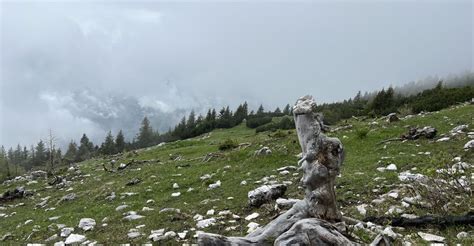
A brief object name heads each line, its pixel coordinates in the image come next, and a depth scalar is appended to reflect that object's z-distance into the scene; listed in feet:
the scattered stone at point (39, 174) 111.87
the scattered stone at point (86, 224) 44.57
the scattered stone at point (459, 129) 65.87
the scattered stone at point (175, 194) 56.64
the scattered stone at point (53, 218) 53.87
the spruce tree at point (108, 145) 317.01
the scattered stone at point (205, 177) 64.03
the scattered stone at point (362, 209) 34.83
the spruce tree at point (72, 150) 360.20
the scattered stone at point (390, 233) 26.83
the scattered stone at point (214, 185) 56.85
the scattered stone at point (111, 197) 62.01
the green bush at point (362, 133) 76.69
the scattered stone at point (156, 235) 36.39
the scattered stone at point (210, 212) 42.57
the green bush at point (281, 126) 189.57
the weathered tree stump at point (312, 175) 26.43
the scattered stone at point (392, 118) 94.58
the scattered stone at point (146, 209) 49.29
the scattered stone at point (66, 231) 44.19
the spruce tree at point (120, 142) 328.08
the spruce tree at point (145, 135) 349.10
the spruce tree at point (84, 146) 346.99
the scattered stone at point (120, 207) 52.58
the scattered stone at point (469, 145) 52.75
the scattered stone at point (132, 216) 45.81
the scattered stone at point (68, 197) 68.28
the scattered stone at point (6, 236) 48.40
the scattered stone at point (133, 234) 38.60
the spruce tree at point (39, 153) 358.39
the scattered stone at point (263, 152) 73.82
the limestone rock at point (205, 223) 38.14
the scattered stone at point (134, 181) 72.74
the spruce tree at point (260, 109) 407.66
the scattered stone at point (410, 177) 36.68
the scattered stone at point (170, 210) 45.77
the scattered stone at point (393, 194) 37.41
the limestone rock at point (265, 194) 42.27
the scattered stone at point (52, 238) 43.45
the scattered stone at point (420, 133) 67.05
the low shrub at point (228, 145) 103.30
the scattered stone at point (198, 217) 41.07
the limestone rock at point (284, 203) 39.28
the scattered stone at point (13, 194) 80.79
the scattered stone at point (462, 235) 25.80
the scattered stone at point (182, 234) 35.94
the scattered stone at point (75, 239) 40.42
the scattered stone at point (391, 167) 49.54
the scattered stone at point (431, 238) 26.22
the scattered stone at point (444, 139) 62.20
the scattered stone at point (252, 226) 34.59
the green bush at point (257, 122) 250.39
